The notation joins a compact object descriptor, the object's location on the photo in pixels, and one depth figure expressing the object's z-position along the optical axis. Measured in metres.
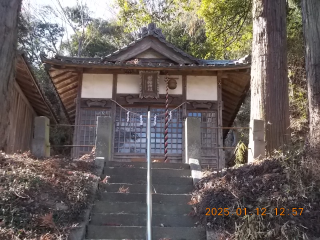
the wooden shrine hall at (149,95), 8.63
